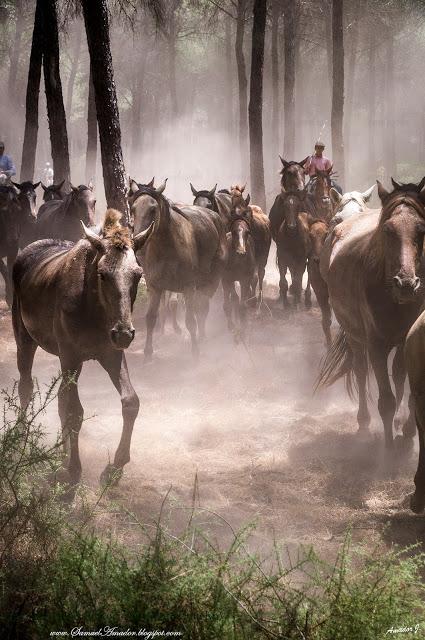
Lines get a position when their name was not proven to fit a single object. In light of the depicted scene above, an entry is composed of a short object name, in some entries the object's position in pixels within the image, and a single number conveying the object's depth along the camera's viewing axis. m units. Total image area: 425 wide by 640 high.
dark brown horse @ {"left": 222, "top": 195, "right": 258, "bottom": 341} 13.92
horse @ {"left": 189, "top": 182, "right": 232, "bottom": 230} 14.88
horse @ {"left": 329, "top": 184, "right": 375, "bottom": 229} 10.37
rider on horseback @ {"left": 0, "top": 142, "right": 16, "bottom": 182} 19.26
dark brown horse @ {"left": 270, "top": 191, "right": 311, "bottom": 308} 15.26
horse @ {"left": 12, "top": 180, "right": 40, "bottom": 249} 15.89
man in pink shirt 17.27
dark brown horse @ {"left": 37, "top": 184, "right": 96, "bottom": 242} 13.68
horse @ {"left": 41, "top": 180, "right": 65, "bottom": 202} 16.30
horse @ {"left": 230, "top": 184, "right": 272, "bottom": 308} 15.33
